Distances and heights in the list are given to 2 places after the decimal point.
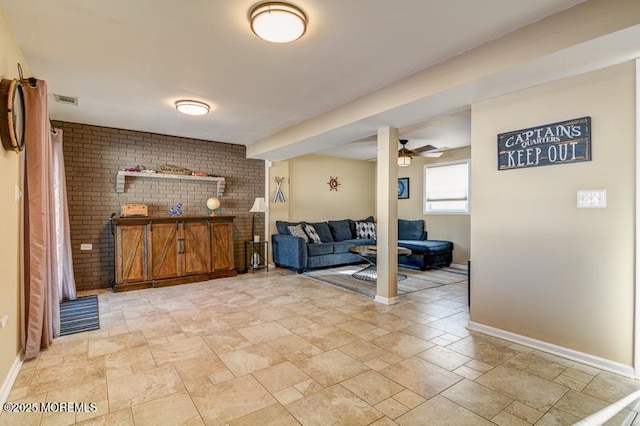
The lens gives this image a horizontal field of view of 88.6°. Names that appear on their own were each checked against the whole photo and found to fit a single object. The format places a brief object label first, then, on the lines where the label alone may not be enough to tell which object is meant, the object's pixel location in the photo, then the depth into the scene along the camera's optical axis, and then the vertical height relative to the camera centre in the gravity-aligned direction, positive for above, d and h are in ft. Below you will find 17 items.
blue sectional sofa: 20.38 -2.37
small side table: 21.26 -2.99
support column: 13.43 -0.27
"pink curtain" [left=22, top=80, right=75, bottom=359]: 8.45 -0.26
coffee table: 17.04 -2.62
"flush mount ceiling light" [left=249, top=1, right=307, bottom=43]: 6.84 +4.09
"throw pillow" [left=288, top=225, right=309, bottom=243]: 21.16 -1.45
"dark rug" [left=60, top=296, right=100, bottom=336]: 10.82 -3.91
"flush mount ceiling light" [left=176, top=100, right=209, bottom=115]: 12.61 +4.03
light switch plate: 7.93 +0.26
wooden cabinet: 15.89 -2.11
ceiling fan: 18.01 +3.29
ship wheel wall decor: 25.95 +2.12
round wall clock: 6.79 +2.04
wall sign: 8.25 +1.75
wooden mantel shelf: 16.74 +1.82
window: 22.07 +1.55
